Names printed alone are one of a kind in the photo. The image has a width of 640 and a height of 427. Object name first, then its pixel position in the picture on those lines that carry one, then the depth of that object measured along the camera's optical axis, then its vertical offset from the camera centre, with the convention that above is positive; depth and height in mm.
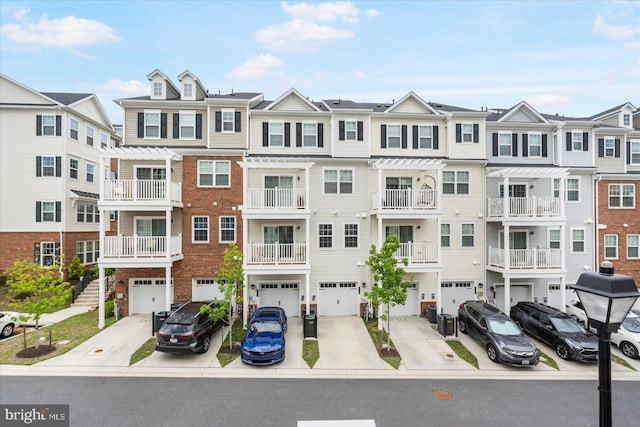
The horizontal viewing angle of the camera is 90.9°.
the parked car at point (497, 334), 11703 -4948
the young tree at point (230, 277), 12578 -2624
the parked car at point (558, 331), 12220 -5017
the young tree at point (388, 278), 13000 -2685
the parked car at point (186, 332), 11828 -4519
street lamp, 3990 -1243
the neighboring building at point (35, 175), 20547 +2745
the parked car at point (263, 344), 11531 -4866
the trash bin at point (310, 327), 14203 -5067
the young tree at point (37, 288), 12547 -2943
